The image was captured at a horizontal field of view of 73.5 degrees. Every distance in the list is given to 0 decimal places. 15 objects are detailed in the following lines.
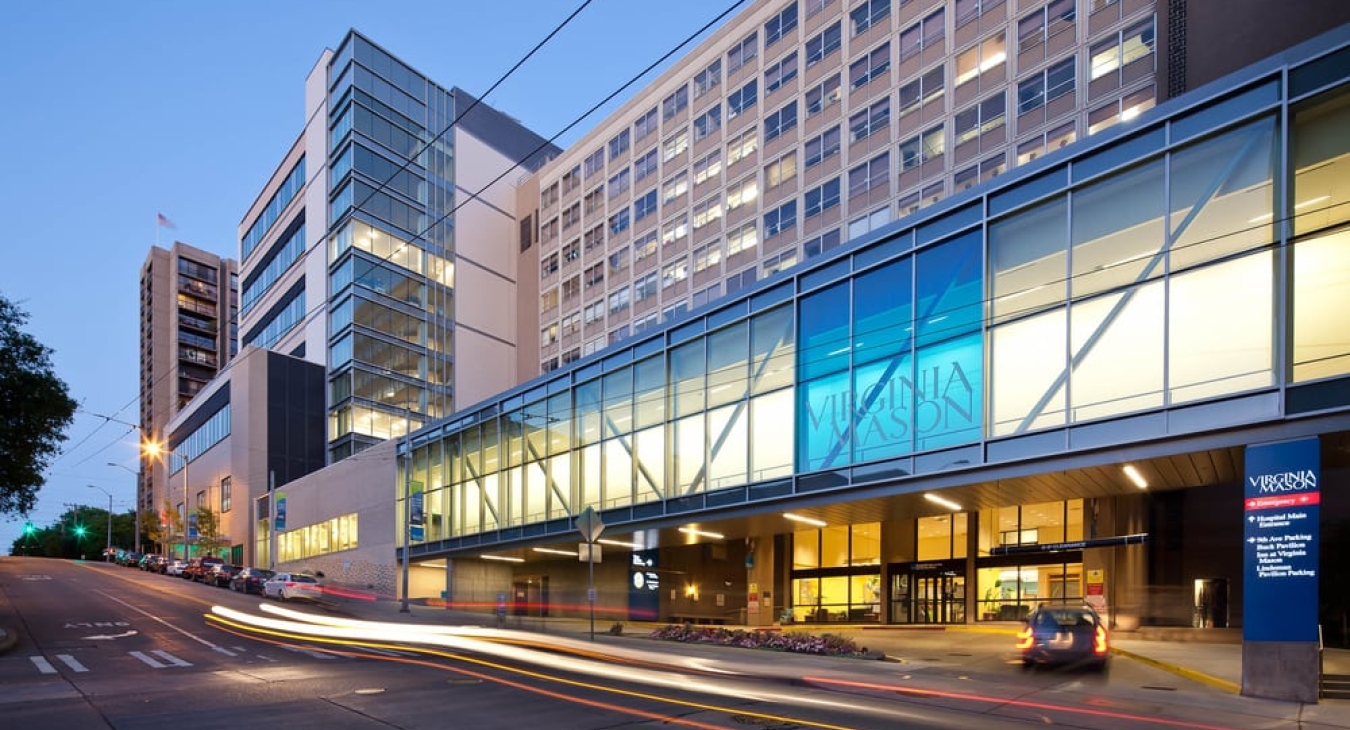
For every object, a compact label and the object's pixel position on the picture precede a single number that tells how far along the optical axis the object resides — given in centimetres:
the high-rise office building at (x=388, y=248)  6606
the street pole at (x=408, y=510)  3947
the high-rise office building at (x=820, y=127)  3634
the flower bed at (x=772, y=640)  2152
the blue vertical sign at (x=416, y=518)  4175
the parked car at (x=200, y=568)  5631
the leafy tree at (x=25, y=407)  3005
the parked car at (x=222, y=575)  5147
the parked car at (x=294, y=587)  4084
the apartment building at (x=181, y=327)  13375
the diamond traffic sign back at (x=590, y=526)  2339
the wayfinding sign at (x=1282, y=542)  1463
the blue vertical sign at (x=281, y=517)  6212
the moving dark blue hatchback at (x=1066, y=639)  1753
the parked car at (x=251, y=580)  4619
